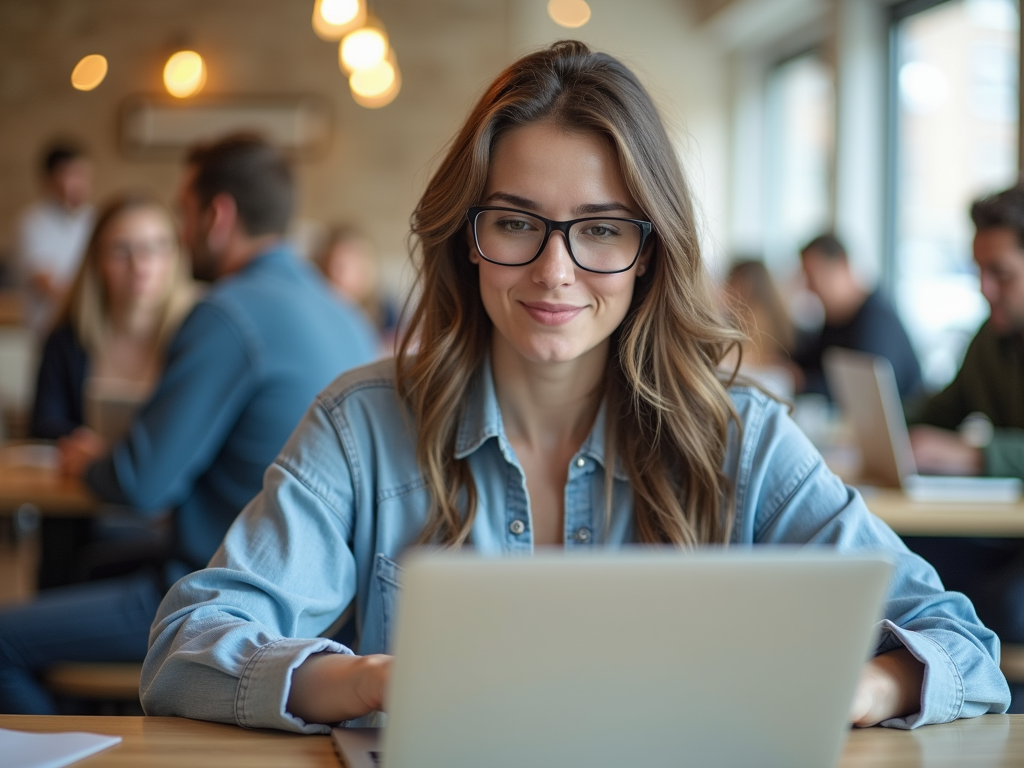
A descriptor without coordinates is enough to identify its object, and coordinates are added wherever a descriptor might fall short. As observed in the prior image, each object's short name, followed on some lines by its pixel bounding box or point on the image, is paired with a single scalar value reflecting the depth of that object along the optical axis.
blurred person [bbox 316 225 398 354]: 5.98
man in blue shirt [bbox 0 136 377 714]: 2.00
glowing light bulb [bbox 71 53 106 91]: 3.36
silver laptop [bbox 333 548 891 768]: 0.69
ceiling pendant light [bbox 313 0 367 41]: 3.64
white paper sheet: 0.85
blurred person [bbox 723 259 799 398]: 5.13
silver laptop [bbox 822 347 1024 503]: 2.38
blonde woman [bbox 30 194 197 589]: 3.21
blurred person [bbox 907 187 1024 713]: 2.29
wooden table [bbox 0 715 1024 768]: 0.89
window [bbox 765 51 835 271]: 6.77
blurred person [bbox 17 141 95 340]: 6.67
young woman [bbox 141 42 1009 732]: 1.24
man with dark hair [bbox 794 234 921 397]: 4.48
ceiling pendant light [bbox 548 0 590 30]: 5.63
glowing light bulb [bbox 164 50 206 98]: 3.54
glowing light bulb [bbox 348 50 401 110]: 5.17
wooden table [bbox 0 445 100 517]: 2.36
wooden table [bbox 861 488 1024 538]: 2.18
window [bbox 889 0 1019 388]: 4.86
